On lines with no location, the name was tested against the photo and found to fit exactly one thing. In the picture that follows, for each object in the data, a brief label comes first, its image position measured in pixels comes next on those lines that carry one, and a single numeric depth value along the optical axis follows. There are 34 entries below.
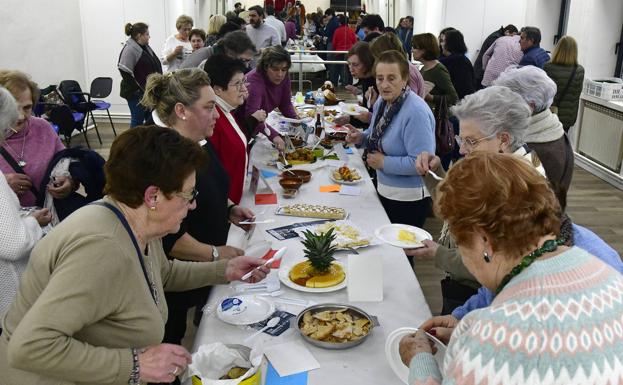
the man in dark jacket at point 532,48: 6.15
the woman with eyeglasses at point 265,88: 3.60
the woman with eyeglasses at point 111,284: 1.17
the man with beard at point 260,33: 7.30
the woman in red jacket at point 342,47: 10.34
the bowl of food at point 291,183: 2.92
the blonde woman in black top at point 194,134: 2.13
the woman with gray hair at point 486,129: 1.89
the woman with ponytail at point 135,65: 6.33
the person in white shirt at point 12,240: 1.86
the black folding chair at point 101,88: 7.36
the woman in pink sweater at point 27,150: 2.47
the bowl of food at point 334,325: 1.55
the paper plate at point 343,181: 3.11
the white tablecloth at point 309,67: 9.73
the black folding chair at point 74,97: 6.61
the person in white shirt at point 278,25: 9.48
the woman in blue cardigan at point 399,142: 2.82
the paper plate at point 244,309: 1.68
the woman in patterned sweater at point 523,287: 0.89
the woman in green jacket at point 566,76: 5.20
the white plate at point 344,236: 2.23
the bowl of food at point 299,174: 3.13
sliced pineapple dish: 1.90
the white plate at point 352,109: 5.07
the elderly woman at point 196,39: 6.82
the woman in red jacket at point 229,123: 2.61
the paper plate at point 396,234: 2.15
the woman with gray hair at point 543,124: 2.34
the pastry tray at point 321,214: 2.55
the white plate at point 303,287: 1.85
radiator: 5.59
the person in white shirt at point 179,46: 7.05
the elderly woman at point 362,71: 4.34
